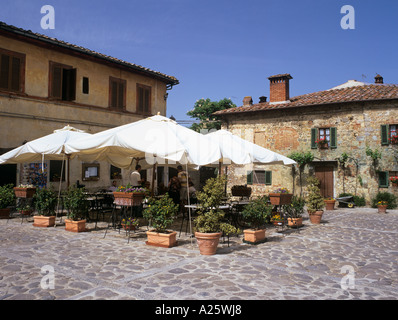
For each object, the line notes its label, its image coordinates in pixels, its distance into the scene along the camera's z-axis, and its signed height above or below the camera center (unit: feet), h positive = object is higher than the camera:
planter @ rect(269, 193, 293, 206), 28.86 -2.00
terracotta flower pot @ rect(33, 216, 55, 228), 28.50 -4.11
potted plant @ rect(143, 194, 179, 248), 20.81 -2.84
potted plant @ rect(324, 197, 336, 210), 50.70 -4.21
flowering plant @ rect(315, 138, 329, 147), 58.93 +5.94
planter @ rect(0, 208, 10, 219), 33.55 -4.01
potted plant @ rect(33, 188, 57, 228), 28.58 -2.82
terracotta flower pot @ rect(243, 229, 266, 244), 22.79 -4.22
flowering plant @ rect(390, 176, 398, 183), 53.18 -0.49
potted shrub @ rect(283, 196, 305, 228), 30.63 -3.38
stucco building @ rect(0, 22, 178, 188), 41.32 +11.66
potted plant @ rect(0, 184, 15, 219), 33.28 -2.76
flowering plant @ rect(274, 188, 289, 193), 29.45 -1.40
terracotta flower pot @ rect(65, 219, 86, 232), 26.12 -4.08
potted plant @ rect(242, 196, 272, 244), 22.94 -3.01
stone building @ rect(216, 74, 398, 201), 54.95 +7.62
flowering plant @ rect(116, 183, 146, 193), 23.51 -1.08
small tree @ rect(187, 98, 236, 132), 116.16 +23.56
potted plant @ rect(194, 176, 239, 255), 19.12 -2.62
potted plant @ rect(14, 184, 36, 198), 30.99 -1.65
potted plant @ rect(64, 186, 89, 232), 26.22 -2.77
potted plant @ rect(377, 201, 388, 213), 46.55 -4.35
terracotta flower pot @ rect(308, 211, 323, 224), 33.60 -4.20
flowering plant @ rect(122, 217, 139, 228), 23.79 -3.44
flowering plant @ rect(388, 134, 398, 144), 53.47 +5.95
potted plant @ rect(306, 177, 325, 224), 33.65 -3.02
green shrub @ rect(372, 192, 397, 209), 53.16 -3.54
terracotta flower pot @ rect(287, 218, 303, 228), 30.47 -4.29
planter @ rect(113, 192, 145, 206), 23.11 -1.68
